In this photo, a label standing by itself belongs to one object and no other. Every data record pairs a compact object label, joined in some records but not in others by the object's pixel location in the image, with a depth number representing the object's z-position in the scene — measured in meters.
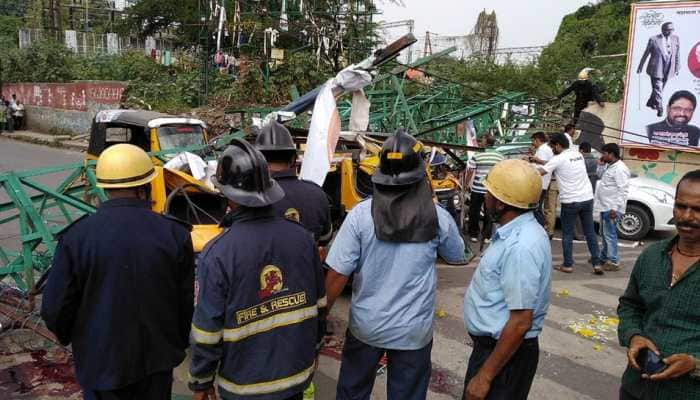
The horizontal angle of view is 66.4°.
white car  9.02
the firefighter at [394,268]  2.67
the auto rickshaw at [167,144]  5.24
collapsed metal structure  4.38
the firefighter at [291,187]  3.52
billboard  11.84
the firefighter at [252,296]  2.21
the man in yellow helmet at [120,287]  2.30
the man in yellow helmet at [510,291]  2.37
